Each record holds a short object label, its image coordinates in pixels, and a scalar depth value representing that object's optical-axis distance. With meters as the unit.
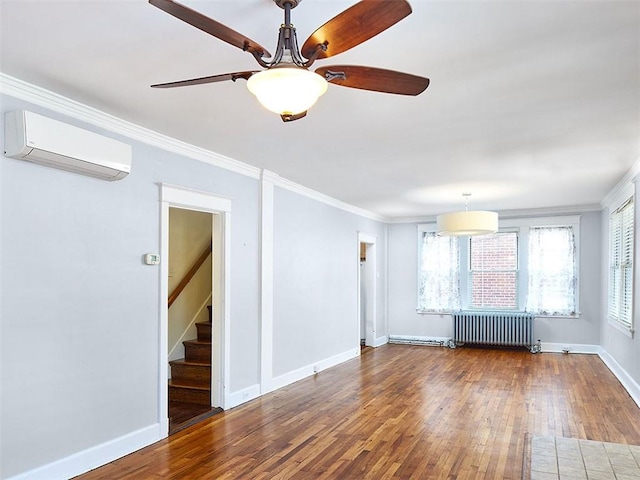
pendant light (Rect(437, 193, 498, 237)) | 6.18
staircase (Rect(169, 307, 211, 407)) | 5.16
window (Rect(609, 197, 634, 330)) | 5.77
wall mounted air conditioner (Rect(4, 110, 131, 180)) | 2.88
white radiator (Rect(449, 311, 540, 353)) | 8.45
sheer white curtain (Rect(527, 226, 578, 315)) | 8.36
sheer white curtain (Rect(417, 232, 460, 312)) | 9.21
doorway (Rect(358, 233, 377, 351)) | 9.04
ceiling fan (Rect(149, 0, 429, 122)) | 1.54
